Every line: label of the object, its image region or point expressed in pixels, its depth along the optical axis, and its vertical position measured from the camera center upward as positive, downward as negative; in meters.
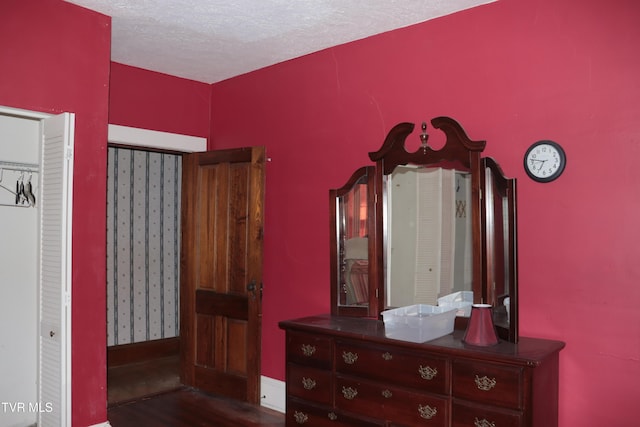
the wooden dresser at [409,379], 2.63 -0.79
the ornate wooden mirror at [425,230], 3.10 +0.02
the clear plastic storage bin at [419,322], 3.00 -0.51
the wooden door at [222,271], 4.41 -0.32
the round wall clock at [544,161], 3.00 +0.40
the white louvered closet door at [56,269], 3.26 -0.22
